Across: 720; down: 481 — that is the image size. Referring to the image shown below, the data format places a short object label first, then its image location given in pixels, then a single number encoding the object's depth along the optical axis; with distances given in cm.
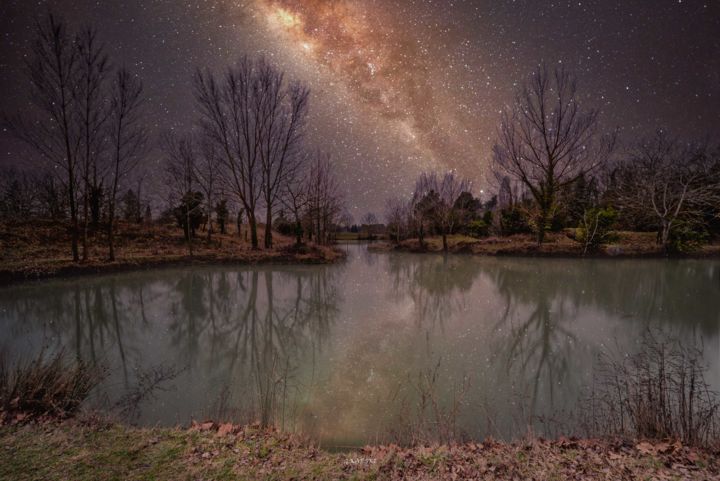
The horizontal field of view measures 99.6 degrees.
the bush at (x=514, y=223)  3419
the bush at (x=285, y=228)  4953
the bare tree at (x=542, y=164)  2472
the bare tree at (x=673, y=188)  2294
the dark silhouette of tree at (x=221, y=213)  3549
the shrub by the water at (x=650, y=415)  326
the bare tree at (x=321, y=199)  3278
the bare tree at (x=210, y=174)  2572
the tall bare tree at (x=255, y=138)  2431
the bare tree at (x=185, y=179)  2677
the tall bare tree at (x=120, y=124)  1827
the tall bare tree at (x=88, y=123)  1641
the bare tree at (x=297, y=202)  2731
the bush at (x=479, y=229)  3962
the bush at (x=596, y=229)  2325
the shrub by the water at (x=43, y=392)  354
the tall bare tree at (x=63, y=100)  1547
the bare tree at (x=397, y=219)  4540
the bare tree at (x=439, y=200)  3794
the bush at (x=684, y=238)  2186
